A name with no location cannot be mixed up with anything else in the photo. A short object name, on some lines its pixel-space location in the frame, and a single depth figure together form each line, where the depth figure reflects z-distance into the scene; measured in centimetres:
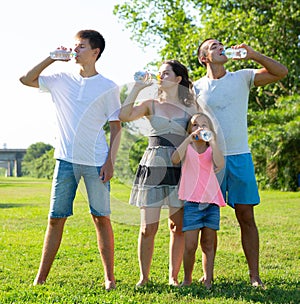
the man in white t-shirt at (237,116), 441
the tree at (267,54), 1719
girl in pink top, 434
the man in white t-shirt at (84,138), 428
